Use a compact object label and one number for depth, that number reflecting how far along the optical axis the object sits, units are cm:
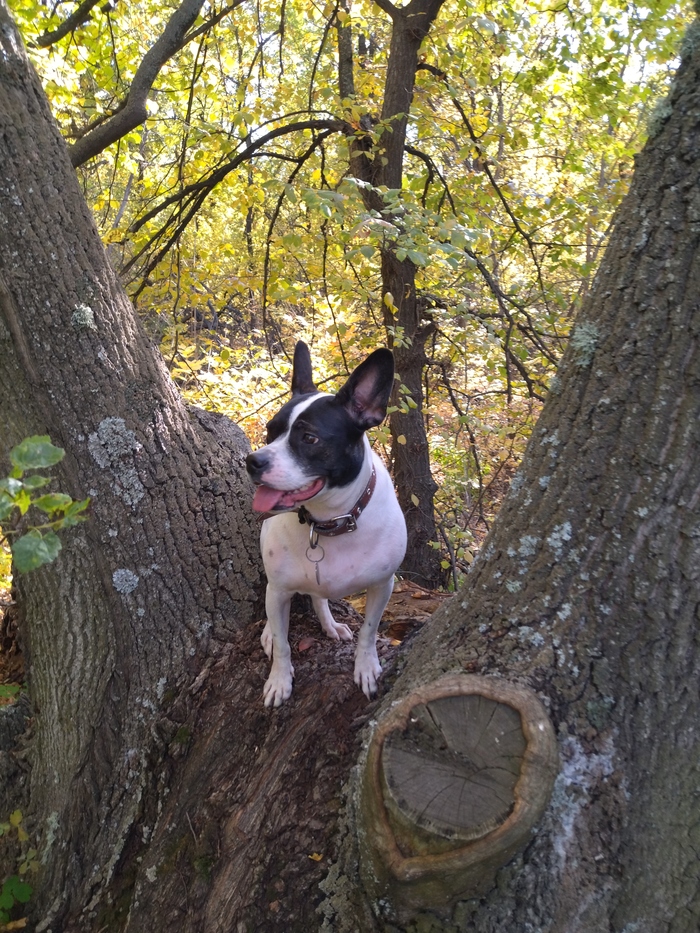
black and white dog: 95
